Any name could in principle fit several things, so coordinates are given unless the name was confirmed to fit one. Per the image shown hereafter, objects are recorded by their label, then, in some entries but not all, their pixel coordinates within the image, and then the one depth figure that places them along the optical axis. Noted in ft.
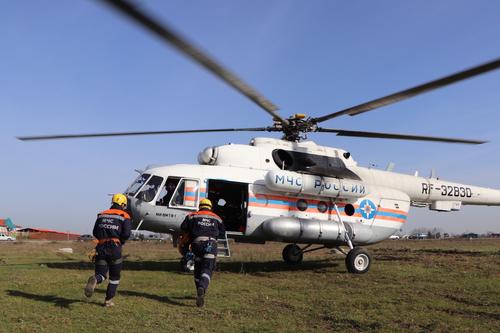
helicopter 38.24
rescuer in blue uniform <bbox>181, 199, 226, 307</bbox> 25.25
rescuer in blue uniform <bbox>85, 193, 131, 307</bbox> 23.97
